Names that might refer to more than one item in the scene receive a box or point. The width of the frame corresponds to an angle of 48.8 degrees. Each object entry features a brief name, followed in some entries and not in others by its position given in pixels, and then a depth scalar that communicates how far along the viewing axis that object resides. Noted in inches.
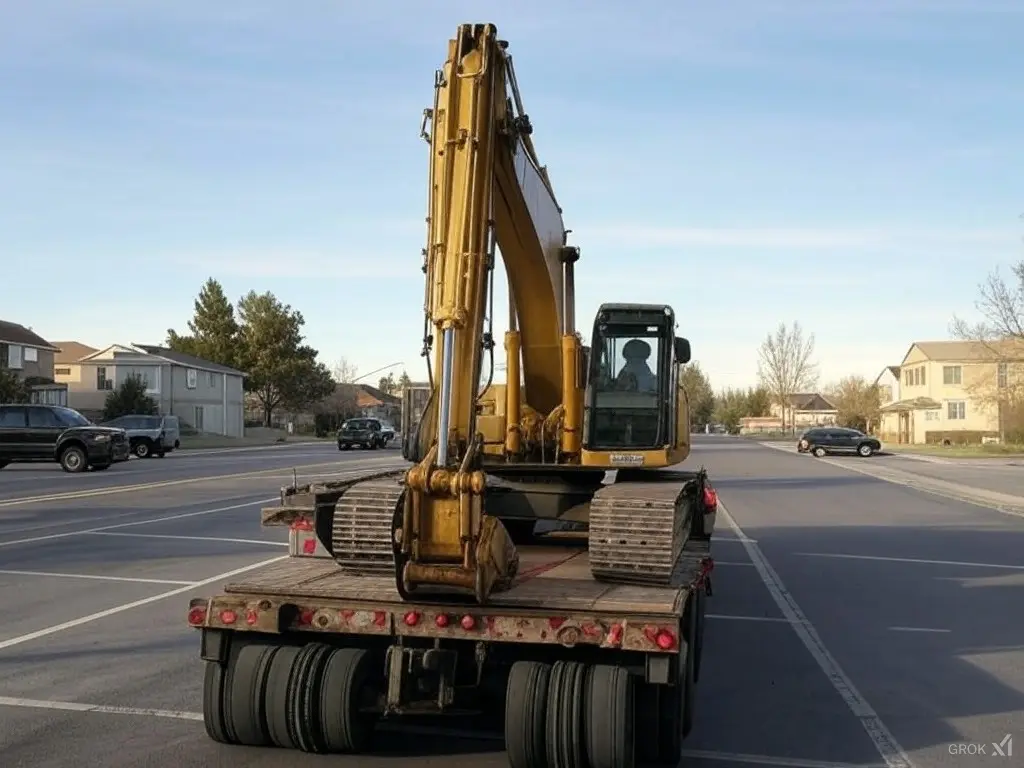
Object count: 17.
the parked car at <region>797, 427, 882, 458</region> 2194.9
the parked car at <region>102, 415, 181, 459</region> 1828.2
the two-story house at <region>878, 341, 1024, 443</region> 3058.6
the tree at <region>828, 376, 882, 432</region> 3722.9
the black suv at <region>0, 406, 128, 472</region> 1322.6
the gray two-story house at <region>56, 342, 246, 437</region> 3065.9
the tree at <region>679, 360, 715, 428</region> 4826.8
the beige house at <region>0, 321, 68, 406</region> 2591.0
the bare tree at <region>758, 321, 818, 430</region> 4259.4
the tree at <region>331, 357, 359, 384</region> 5722.4
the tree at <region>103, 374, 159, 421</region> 2596.0
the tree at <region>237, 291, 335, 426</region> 3745.1
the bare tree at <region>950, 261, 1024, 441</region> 2204.7
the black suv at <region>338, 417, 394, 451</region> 2241.6
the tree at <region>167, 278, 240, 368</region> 3752.5
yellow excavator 237.8
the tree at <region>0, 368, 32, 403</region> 2100.5
